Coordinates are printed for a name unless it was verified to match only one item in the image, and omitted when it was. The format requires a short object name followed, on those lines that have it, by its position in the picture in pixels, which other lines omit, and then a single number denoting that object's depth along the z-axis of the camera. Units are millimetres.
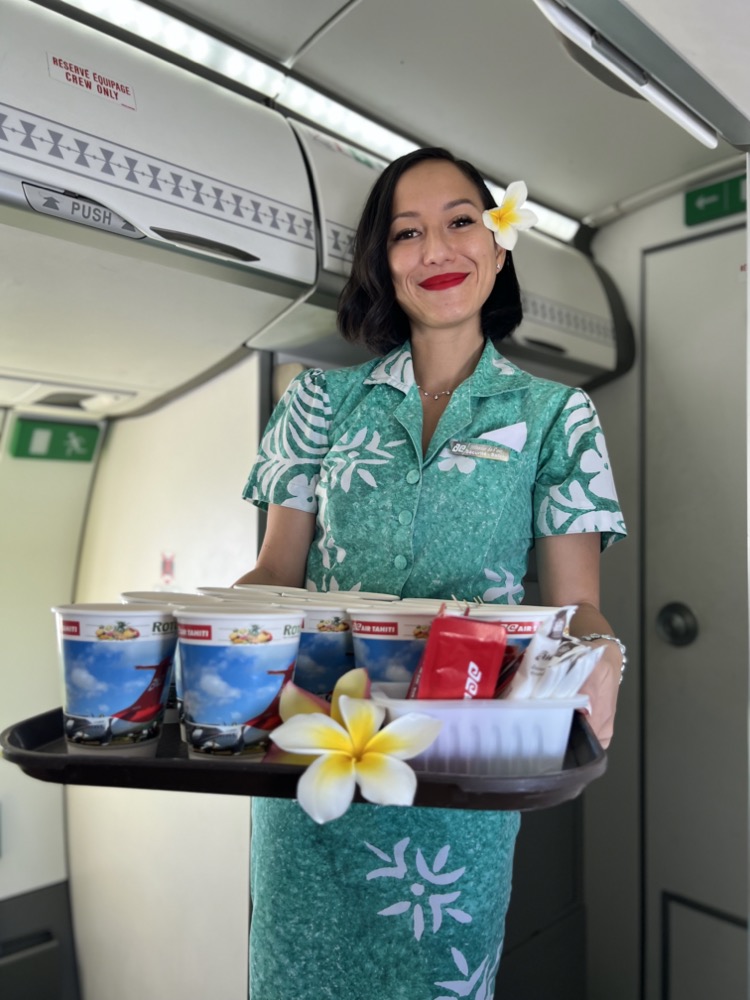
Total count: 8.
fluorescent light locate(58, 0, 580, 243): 1613
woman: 1322
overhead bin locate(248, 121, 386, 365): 1707
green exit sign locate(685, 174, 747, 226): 2432
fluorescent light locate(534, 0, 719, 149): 1033
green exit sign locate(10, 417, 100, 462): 2107
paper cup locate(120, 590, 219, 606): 1084
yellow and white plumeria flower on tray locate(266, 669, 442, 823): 811
